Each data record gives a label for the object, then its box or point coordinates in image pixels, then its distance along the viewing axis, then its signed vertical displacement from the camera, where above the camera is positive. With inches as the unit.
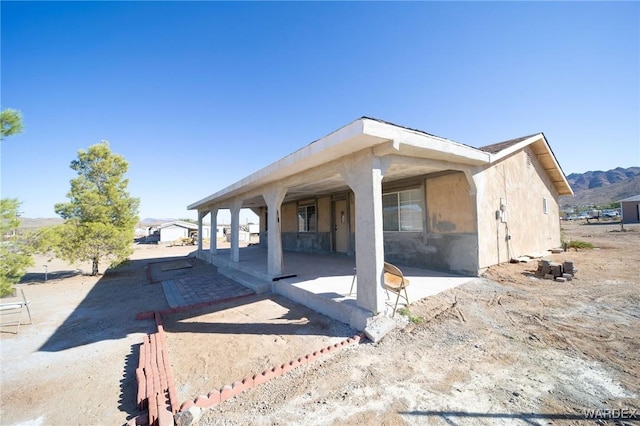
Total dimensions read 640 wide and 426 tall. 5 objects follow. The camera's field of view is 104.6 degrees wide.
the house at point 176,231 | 1280.8 -24.1
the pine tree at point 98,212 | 412.1 +29.2
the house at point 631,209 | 1012.9 +24.8
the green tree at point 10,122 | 205.9 +91.1
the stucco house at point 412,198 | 163.9 +27.8
